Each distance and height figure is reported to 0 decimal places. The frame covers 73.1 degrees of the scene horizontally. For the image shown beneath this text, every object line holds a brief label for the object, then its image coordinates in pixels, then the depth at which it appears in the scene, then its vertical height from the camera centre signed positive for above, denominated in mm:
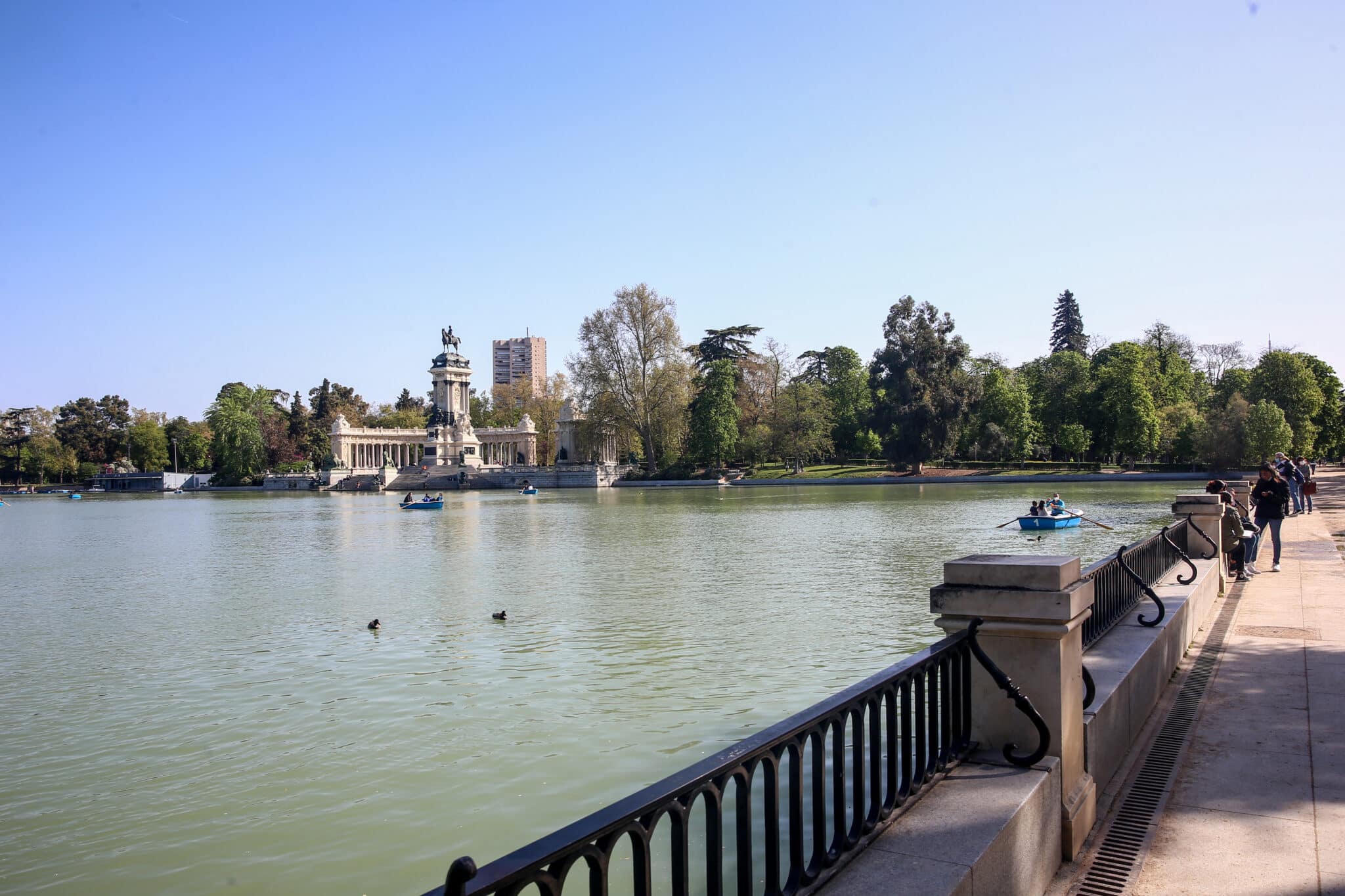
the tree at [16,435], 115250 +5528
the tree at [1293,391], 59562 +3424
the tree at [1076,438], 68000 +704
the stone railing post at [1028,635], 3887 -825
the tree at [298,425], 116250 +5834
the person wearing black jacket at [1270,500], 13109 -849
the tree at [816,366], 103438 +10174
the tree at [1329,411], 64688 +2100
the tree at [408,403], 140000 +9901
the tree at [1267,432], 53750 +596
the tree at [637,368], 79500 +8265
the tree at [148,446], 116688 +3646
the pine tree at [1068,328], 96500 +12958
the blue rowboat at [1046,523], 27484 -2262
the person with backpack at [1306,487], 24875 -1267
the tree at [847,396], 85625 +5689
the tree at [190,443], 118312 +3842
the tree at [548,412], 112312 +6401
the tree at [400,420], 124500 +6533
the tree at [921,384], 67125 +5052
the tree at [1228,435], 55844 +491
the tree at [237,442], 104125 +3386
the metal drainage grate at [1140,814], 4016 -1900
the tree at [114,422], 118562 +7007
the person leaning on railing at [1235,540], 12367 -1337
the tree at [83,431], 117375 +5905
